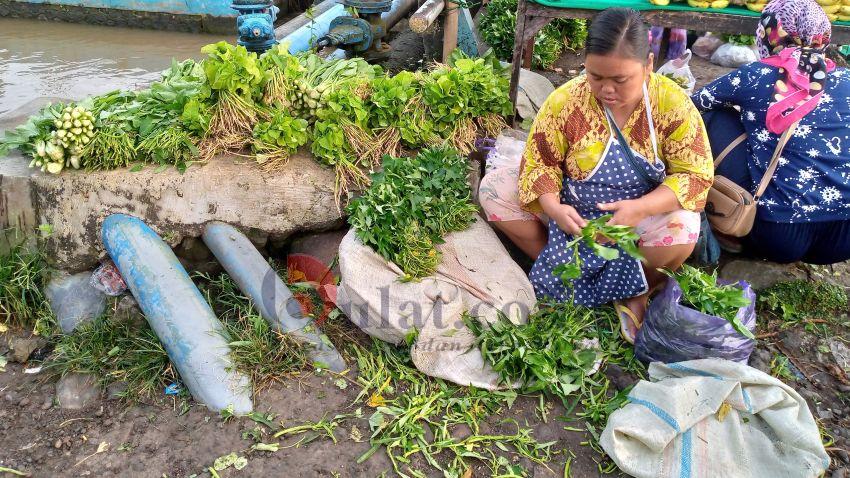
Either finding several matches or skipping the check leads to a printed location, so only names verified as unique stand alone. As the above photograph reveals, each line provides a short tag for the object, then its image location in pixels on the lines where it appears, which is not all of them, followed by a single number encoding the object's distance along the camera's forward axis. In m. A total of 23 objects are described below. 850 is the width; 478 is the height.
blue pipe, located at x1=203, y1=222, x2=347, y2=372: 2.91
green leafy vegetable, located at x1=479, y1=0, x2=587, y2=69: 6.11
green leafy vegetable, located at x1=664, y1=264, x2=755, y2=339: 2.60
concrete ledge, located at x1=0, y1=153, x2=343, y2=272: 3.26
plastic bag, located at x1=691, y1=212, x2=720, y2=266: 3.14
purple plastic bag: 2.61
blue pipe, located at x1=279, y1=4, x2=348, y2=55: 5.06
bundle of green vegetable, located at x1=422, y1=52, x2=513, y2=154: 3.66
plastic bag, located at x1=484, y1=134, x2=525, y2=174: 3.47
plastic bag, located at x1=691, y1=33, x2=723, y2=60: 6.92
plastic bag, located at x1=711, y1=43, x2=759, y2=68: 6.59
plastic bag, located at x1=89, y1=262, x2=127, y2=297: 3.22
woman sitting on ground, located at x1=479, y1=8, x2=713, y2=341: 2.72
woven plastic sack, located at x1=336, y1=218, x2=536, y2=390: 2.82
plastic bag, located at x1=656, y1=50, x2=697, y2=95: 4.37
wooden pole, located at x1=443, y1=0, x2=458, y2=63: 5.01
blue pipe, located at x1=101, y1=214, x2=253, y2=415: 2.68
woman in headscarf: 2.88
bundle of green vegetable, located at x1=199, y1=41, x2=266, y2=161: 3.33
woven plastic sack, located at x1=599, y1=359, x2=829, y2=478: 2.25
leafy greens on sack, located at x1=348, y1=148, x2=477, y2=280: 3.05
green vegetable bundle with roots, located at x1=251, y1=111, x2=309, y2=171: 3.38
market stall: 3.50
